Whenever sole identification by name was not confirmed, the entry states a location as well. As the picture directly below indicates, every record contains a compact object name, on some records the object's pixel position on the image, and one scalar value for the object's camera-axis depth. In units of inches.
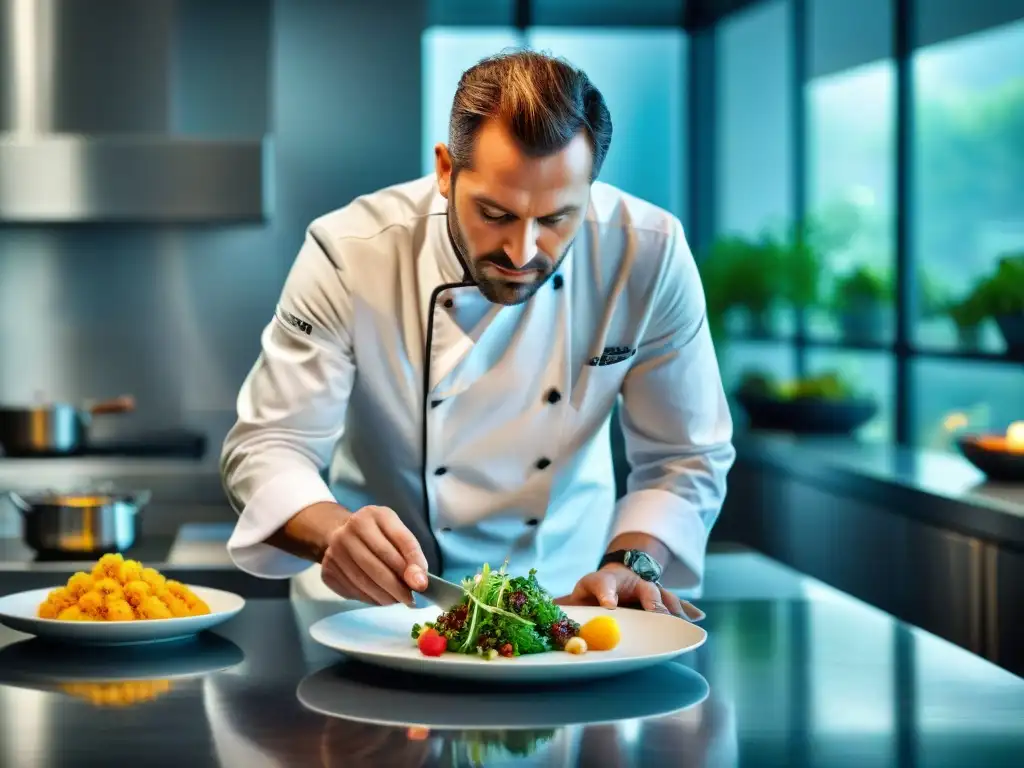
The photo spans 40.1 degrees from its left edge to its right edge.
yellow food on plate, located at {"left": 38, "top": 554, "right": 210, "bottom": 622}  61.8
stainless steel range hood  156.7
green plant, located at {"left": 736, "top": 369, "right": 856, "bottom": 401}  164.9
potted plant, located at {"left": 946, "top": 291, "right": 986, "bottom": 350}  132.1
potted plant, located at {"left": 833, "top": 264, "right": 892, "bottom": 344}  172.6
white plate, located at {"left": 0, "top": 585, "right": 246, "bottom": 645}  60.6
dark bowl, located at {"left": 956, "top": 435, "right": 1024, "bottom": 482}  116.6
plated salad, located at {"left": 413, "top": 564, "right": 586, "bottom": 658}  57.6
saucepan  137.7
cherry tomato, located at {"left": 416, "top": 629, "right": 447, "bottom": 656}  57.2
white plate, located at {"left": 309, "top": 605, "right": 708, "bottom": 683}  54.4
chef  78.7
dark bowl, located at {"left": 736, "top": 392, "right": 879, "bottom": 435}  162.2
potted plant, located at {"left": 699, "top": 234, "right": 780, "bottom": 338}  179.9
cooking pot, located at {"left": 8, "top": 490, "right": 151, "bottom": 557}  96.1
